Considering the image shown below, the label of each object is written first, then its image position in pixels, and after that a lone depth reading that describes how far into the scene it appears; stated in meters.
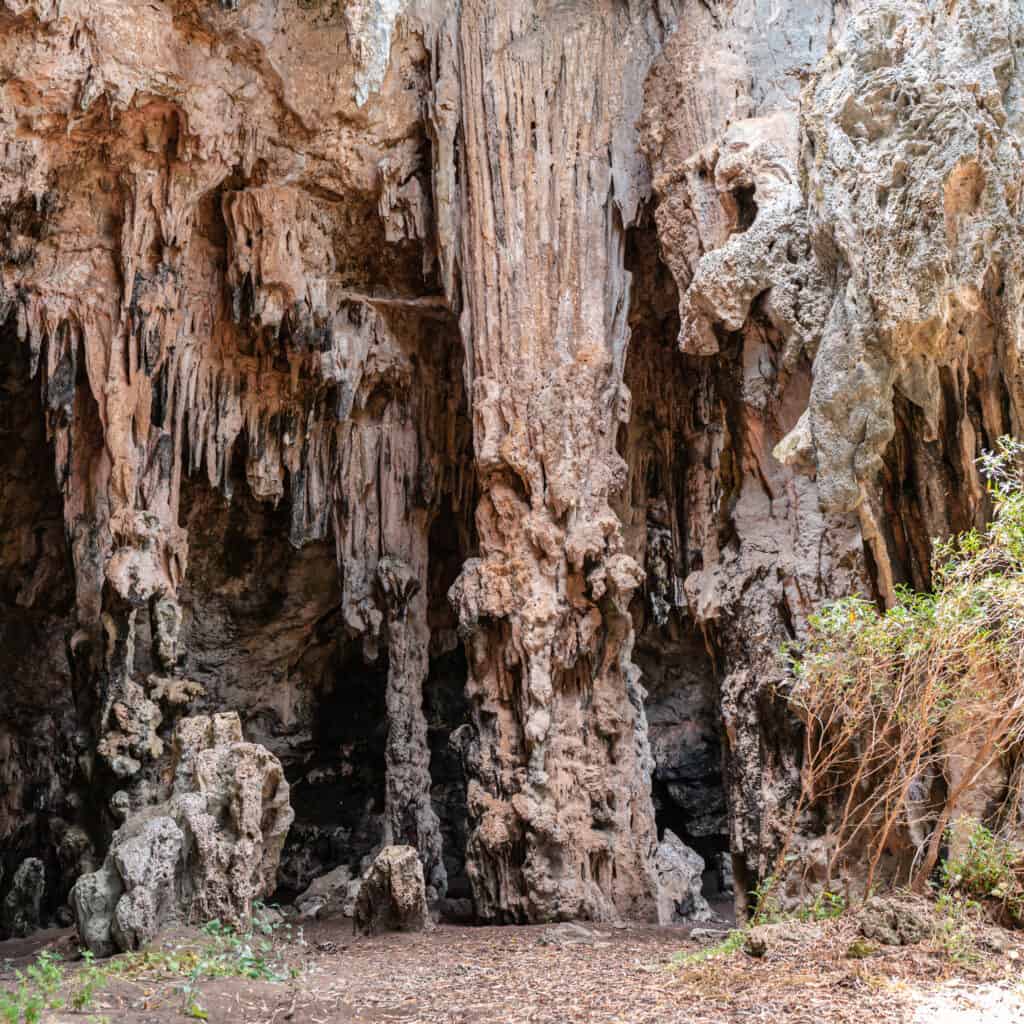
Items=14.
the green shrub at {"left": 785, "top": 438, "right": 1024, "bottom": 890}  5.91
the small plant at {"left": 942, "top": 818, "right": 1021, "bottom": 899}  6.09
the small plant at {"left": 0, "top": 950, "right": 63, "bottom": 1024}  4.82
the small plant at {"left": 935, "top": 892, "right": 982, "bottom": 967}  5.43
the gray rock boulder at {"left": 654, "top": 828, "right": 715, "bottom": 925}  11.50
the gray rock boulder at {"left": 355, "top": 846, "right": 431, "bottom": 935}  10.20
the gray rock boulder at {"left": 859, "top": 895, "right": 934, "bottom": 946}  5.65
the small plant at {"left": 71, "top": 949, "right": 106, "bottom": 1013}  5.55
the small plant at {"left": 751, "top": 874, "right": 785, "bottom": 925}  6.80
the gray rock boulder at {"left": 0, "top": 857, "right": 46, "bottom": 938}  13.31
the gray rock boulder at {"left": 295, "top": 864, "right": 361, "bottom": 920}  13.01
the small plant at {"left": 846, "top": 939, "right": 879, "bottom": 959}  5.57
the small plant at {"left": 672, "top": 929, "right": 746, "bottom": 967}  6.14
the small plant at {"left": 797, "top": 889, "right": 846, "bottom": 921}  6.55
